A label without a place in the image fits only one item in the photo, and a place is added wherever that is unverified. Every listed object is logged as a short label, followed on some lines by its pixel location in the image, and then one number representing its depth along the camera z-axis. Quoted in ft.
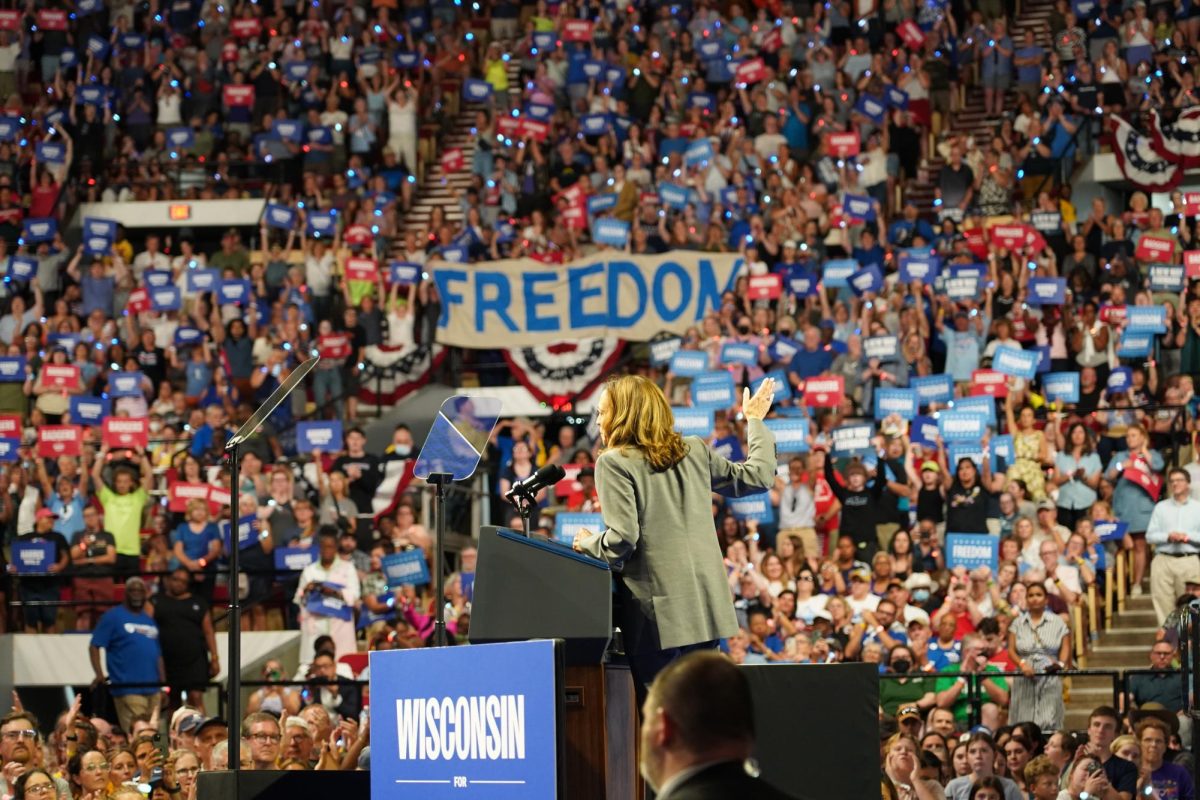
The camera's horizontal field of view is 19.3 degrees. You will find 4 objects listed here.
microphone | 34.87
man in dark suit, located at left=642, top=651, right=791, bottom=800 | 20.43
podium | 31.78
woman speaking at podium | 34.44
